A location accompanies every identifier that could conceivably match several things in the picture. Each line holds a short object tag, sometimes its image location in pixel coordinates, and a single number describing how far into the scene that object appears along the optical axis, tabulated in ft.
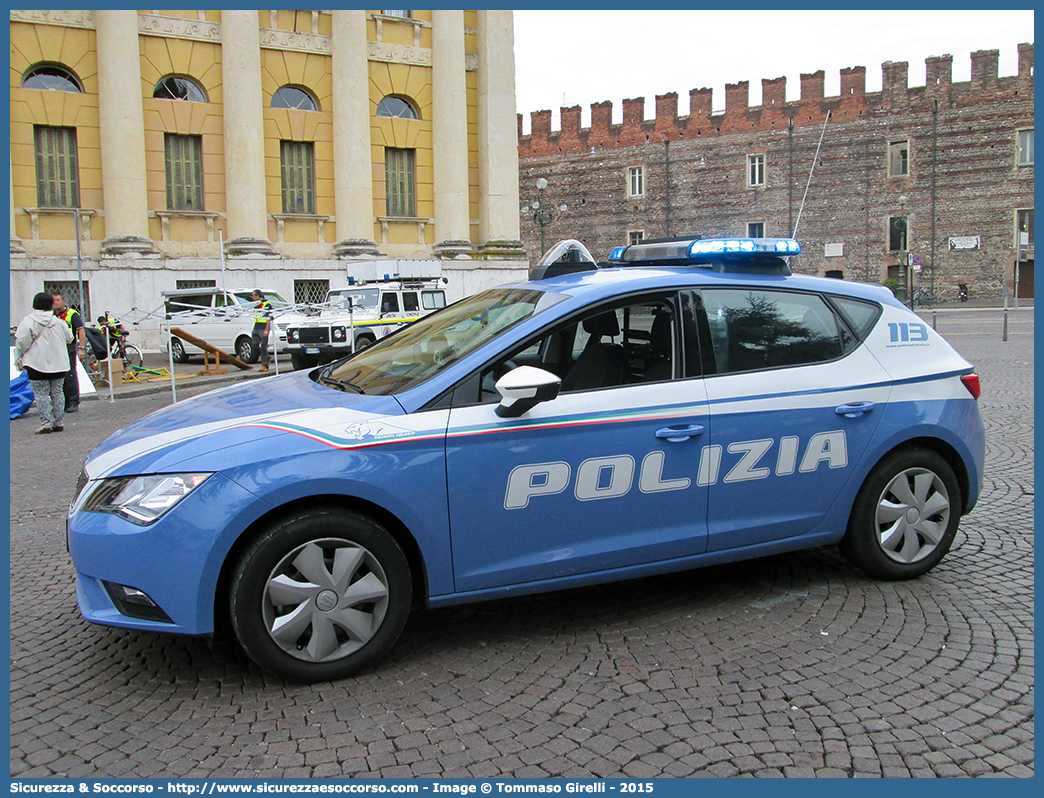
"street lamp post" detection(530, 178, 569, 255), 190.80
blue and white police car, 10.92
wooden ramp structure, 55.62
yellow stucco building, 79.36
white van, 69.56
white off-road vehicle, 59.62
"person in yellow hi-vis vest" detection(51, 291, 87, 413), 42.16
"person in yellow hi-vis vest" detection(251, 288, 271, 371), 65.77
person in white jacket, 35.19
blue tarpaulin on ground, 41.29
